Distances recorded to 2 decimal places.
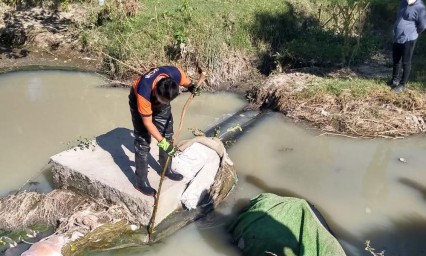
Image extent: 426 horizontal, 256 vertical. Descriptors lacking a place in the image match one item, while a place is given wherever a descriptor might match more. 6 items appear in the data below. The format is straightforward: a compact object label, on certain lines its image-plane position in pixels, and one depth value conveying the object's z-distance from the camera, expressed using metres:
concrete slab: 4.56
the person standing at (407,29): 6.24
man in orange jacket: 3.96
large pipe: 6.15
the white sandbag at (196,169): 4.76
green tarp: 3.89
